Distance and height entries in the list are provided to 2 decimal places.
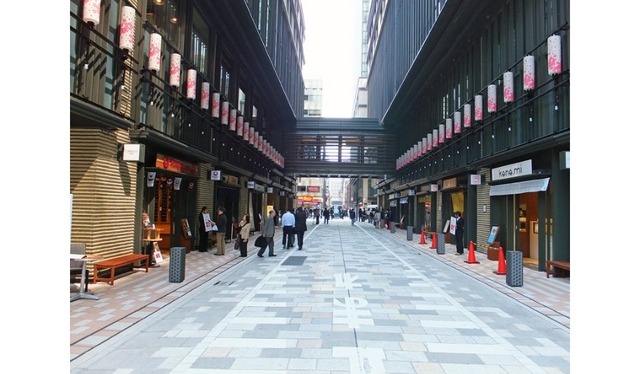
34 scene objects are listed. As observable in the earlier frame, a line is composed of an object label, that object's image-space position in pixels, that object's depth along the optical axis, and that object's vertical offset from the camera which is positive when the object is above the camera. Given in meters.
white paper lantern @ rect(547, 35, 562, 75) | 11.18 +3.87
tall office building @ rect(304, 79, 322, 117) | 102.56 +25.33
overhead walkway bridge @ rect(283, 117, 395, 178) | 40.75 +5.52
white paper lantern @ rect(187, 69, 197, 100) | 15.54 +4.22
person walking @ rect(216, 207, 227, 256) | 16.05 -1.09
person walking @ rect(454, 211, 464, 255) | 17.30 -1.21
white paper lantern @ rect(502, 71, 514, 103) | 14.45 +3.91
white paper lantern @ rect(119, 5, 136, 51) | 10.74 +4.29
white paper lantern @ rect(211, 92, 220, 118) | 18.88 +4.19
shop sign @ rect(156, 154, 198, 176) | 13.27 +1.24
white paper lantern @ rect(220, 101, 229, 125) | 20.09 +4.14
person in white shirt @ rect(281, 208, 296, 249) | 18.88 -0.96
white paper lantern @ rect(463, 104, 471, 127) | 19.30 +3.99
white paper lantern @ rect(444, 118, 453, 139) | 21.86 +3.87
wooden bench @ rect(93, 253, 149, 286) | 9.65 -1.42
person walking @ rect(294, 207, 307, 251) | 18.80 -0.89
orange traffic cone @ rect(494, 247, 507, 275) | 12.13 -1.71
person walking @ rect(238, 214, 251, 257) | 15.66 -1.16
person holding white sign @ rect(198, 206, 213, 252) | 17.05 -1.04
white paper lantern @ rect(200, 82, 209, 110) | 17.38 +4.25
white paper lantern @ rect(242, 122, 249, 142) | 24.76 +4.03
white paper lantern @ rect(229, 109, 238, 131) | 21.72 +4.17
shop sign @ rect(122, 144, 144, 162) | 10.84 +1.23
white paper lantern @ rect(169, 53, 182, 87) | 14.02 +4.19
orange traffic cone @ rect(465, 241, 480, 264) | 14.56 -1.73
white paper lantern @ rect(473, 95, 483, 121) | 17.50 +3.88
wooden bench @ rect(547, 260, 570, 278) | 10.76 -1.48
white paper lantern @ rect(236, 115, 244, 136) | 23.33 +4.17
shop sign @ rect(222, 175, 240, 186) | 21.58 +1.19
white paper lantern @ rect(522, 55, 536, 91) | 12.93 +3.90
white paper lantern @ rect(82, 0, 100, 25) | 9.05 +3.95
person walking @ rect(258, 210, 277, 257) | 15.89 -1.06
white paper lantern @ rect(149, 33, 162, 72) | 12.43 +4.28
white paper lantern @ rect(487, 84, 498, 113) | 16.03 +3.93
